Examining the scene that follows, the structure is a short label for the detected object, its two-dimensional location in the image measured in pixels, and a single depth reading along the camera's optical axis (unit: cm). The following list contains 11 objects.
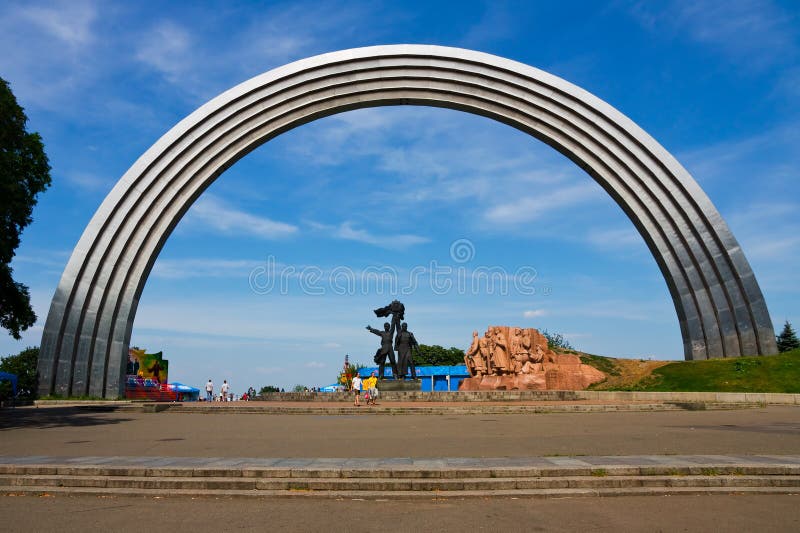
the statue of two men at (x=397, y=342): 2795
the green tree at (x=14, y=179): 1808
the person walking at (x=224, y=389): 3619
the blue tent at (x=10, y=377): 3205
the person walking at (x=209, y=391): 3553
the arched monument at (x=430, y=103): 3081
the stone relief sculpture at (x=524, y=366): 2894
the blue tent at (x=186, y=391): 4112
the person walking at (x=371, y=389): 2184
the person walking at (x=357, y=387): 2168
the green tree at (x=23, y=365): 5689
